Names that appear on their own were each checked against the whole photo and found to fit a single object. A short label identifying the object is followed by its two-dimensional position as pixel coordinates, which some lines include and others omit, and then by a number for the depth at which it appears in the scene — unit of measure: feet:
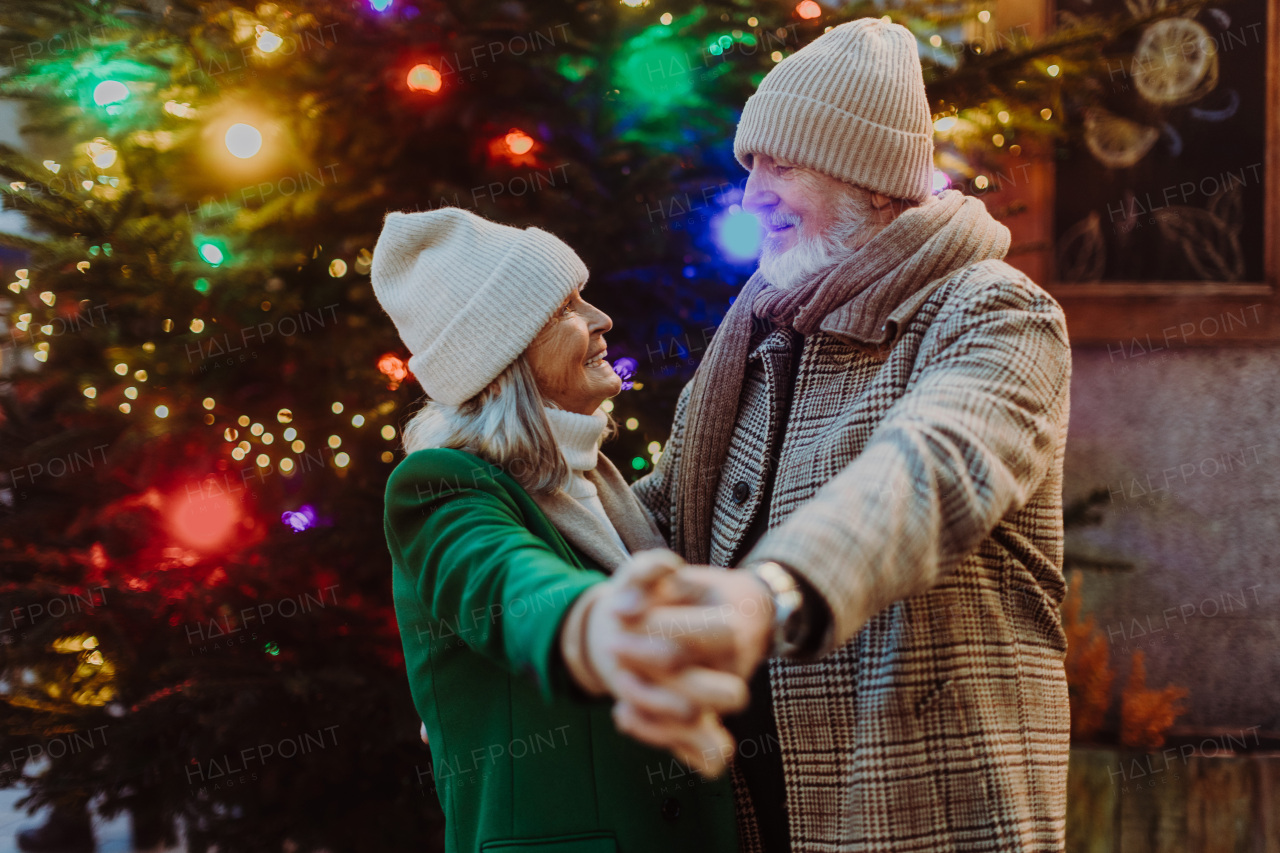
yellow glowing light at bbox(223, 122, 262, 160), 8.30
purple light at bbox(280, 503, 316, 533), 8.48
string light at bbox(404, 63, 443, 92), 8.05
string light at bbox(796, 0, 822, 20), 8.30
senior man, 2.85
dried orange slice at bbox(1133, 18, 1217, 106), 11.48
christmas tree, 7.91
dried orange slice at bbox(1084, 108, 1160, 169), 11.75
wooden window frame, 11.32
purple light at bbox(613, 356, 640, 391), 8.14
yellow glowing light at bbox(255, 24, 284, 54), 8.55
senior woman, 4.23
